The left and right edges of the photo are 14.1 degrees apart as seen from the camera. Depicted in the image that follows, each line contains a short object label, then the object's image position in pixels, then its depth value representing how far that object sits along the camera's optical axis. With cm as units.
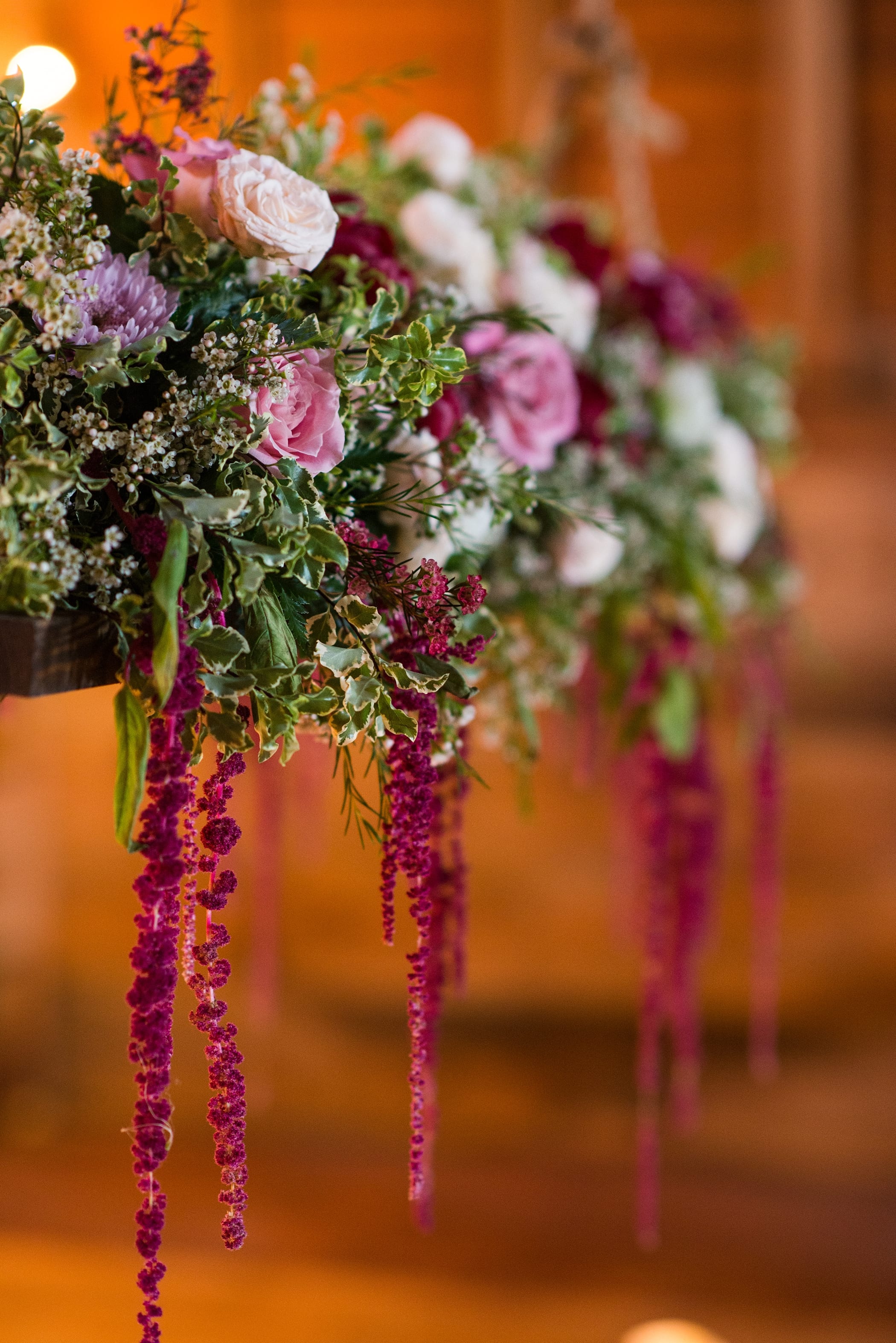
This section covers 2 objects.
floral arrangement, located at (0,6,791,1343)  150
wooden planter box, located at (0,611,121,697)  151
